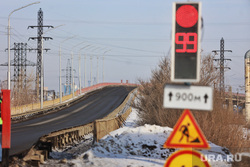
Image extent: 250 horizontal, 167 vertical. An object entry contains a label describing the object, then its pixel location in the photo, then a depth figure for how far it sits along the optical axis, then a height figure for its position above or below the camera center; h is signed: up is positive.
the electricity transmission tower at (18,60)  174.37 -2.92
